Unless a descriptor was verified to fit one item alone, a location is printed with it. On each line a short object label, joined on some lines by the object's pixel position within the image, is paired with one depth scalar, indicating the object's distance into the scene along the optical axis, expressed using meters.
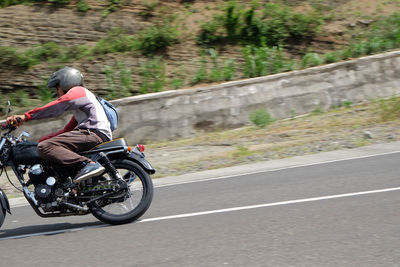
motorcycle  6.42
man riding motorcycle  6.29
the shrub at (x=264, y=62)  15.80
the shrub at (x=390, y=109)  13.52
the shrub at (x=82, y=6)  18.11
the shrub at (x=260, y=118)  14.06
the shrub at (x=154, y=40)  16.88
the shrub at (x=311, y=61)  15.91
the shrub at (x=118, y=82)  15.21
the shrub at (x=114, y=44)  16.64
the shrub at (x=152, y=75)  15.34
